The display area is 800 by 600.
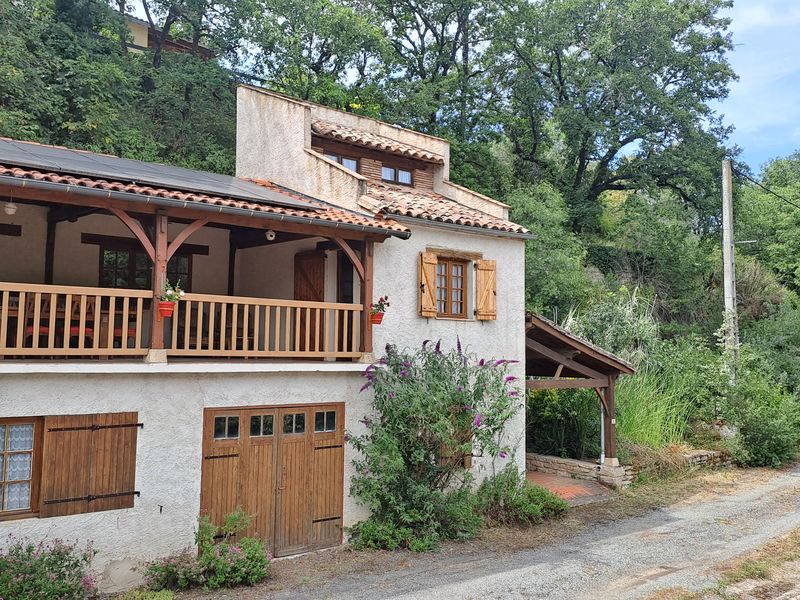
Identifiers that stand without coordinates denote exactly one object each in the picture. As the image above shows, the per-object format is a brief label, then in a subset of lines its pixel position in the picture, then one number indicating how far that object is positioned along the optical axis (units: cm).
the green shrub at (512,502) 1266
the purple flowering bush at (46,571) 755
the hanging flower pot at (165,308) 897
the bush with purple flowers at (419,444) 1090
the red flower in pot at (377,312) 1119
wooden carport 1452
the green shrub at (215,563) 880
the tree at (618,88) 2978
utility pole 1955
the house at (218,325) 848
